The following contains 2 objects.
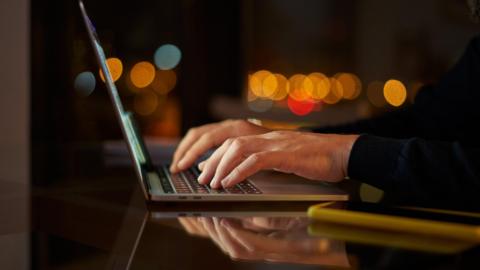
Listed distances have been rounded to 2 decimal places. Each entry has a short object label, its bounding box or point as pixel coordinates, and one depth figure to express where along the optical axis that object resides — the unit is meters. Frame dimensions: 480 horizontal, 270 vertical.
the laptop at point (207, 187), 1.08
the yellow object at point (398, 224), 0.90
